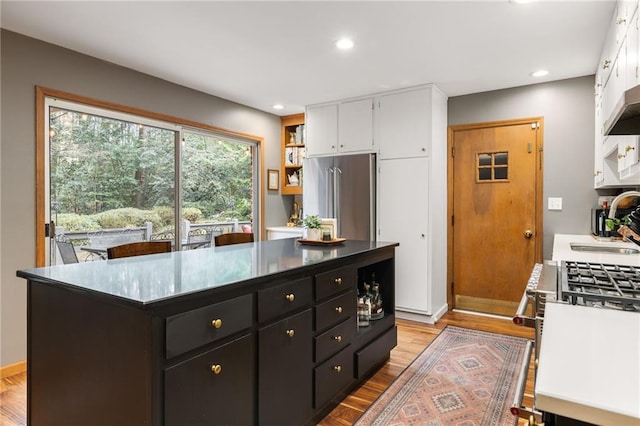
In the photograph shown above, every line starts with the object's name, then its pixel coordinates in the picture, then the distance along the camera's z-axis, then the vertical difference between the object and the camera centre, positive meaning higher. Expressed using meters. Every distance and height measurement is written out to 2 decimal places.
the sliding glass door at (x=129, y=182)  2.90 +0.28
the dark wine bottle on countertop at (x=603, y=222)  3.03 -0.10
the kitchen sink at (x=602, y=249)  2.35 -0.27
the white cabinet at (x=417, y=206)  3.70 +0.05
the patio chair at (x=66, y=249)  2.88 -0.31
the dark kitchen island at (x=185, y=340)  1.14 -0.48
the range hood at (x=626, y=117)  1.02 +0.31
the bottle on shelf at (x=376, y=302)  2.67 -0.68
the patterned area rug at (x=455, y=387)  2.03 -1.15
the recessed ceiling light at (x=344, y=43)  2.68 +1.25
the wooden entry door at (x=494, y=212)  3.68 -0.02
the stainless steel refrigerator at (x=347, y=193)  4.00 +0.21
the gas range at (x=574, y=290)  1.05 -0.26
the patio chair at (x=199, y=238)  3.91 -0.30
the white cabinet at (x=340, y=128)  4.07 +0.97
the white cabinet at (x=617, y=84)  1.65 +0.70
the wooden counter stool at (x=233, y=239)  2.76 -0.22
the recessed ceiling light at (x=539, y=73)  3.29 +1.25
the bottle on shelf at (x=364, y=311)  2.56 -0.71
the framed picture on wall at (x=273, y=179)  4.84 +0.43
